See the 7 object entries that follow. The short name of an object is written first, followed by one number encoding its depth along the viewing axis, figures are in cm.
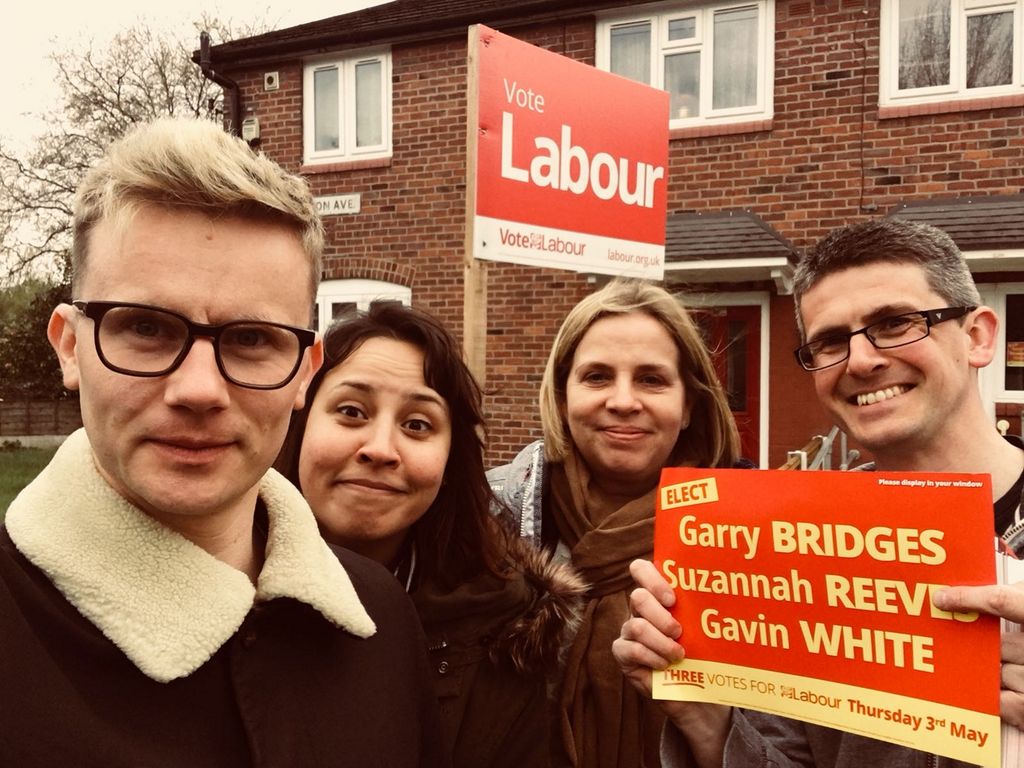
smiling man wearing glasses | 166
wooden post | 388
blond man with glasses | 98
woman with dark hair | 176
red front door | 831
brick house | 763
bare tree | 1992
